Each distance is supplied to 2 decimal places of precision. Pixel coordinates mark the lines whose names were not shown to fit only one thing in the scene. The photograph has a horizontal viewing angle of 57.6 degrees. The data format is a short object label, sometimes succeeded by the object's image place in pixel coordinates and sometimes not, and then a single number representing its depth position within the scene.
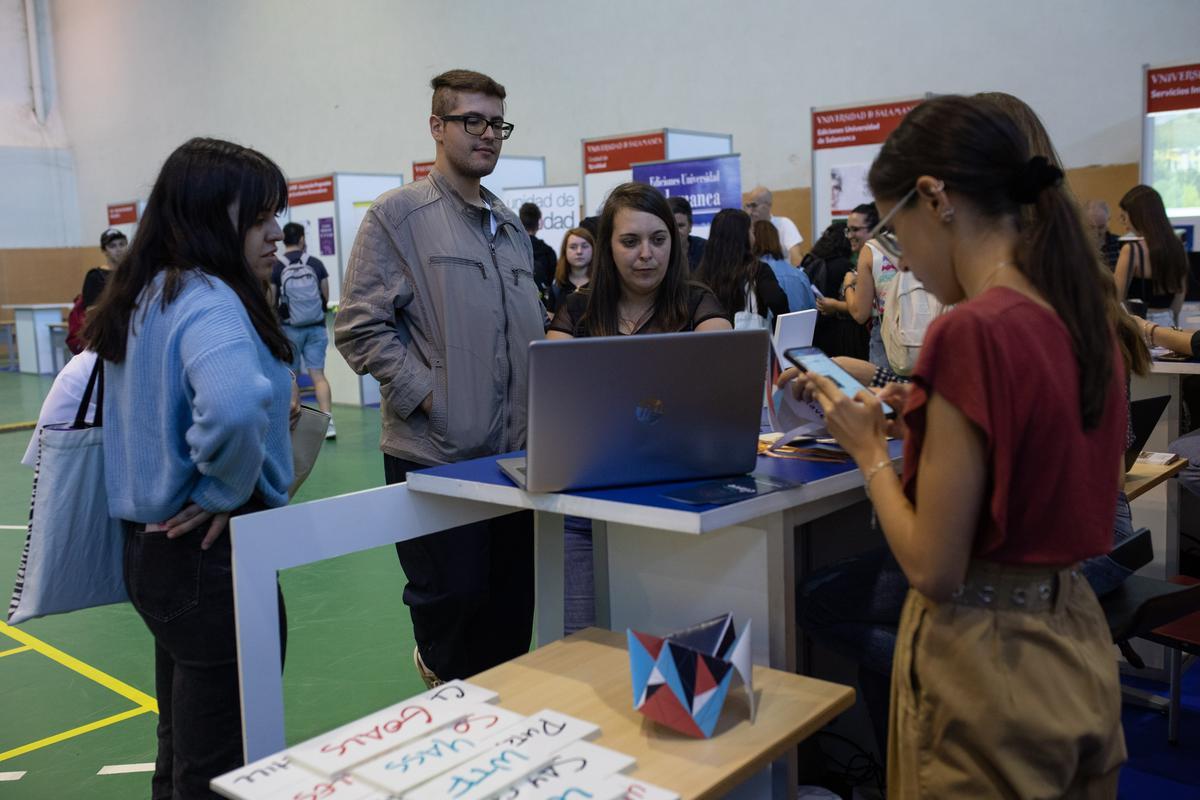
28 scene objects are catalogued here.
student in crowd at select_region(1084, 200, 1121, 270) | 5.39
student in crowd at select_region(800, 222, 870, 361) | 5.55
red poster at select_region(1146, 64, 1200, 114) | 6.34
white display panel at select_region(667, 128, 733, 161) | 8.10
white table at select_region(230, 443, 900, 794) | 1.55
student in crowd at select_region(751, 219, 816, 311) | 5.14
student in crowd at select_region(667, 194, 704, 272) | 5.30
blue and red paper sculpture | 1.37
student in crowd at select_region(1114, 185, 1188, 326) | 4.83
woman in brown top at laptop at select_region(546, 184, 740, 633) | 2.54
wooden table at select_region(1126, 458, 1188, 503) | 2.65
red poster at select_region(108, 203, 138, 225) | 13.48
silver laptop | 1.53
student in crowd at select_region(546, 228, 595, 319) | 5.59
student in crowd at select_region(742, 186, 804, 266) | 7.64
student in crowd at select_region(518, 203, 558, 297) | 6.90
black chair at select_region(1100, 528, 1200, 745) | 1.96
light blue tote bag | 1.78
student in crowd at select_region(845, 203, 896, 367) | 4.73
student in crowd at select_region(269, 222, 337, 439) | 7.46
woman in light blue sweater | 1.68
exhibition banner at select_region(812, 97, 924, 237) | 6.76
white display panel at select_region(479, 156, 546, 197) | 9.52
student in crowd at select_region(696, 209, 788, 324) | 4.85
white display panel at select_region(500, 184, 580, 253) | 8.87
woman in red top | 1.17
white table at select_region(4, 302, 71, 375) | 13.16
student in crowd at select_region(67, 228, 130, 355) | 8.44
